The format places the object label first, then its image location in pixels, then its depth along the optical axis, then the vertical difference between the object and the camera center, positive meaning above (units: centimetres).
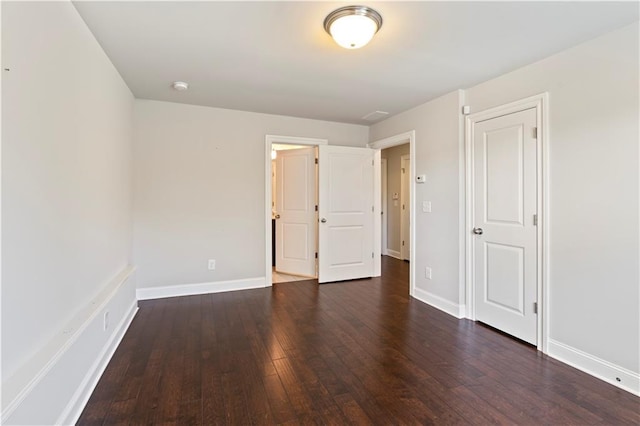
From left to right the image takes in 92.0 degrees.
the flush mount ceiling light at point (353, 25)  181 +113
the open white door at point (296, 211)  462 +0
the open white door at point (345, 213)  443 -3
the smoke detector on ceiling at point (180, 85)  299 +125
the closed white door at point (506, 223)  258 -11
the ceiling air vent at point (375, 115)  406 +129
